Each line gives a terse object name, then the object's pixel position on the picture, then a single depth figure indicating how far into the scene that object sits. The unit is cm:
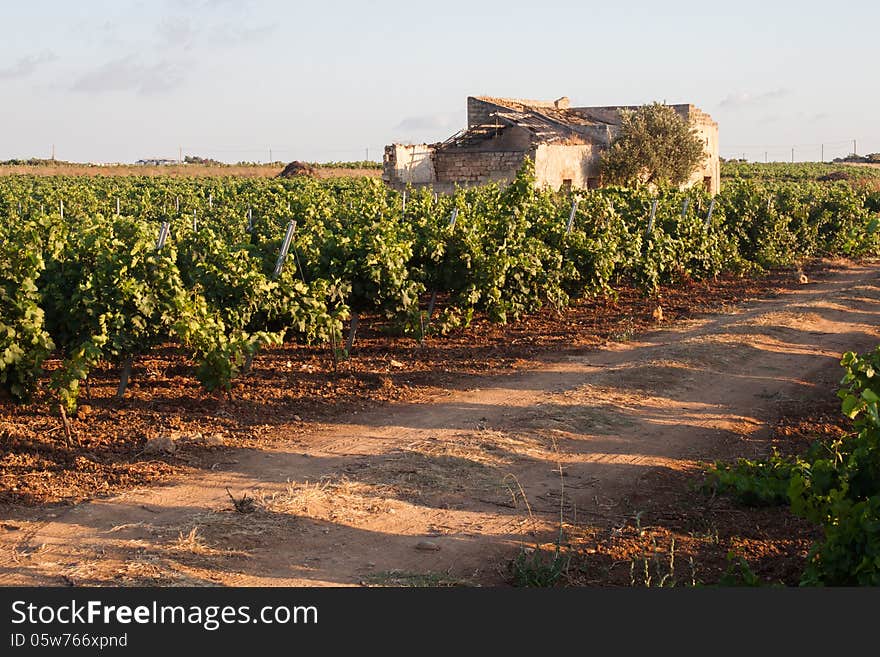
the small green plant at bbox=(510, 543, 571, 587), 528
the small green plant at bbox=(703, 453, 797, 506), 654
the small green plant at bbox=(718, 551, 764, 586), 493
